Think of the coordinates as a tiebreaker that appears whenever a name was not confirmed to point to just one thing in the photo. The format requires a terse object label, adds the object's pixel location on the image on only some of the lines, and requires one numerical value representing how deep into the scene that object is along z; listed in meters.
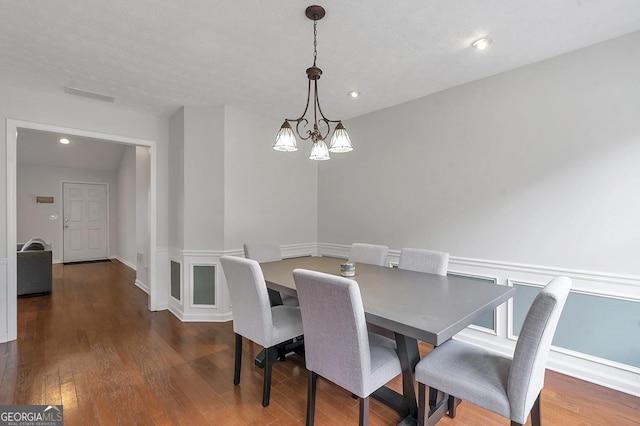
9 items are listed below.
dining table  1.37
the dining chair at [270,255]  2.65
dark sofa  4.30
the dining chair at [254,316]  1.94
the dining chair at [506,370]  1.25
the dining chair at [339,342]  1.43
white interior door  7.08
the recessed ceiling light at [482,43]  2.16
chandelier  1.97
